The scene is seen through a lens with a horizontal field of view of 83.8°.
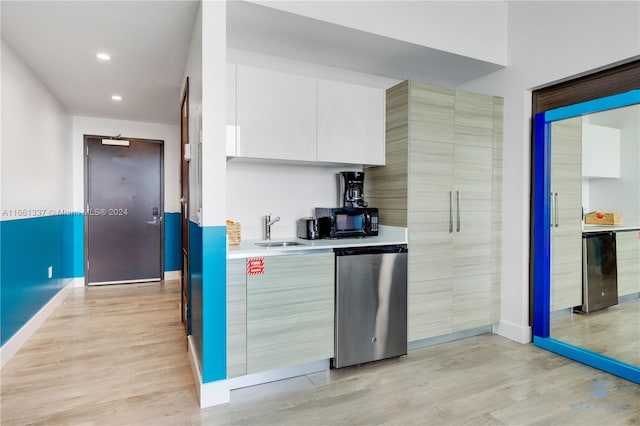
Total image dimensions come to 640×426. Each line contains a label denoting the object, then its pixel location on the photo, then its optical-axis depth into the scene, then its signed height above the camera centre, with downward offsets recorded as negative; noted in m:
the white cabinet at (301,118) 2.51 +0.70
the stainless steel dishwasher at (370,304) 2.50 -0.68
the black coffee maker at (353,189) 3.09 +0.18
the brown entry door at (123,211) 5.10 -0.01
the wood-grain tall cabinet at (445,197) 2.83 +0.11
